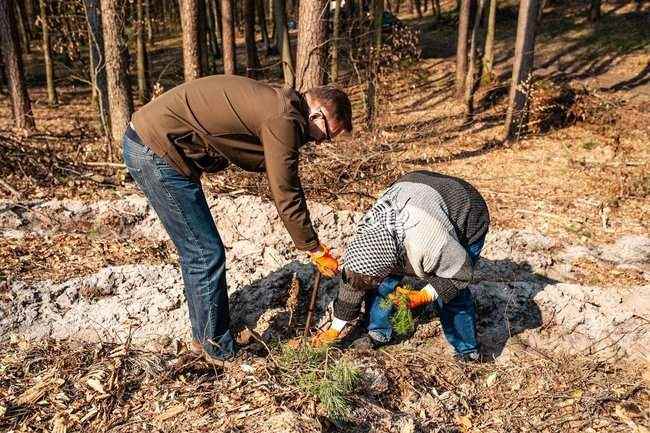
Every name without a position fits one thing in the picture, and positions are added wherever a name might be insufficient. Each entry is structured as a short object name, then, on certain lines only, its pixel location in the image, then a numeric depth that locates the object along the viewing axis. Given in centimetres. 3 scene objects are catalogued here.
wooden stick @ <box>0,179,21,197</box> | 490
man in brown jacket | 247
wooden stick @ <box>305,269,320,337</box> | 323
